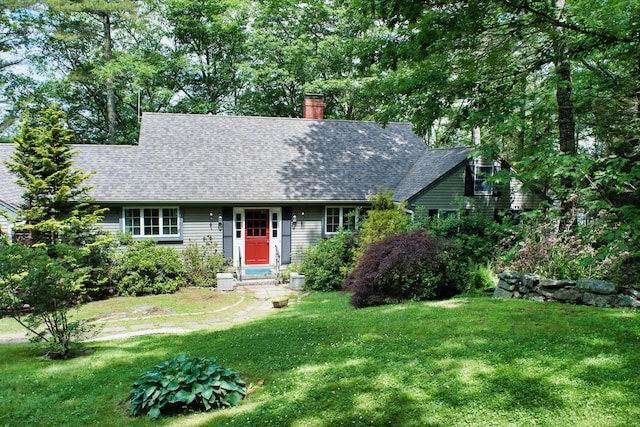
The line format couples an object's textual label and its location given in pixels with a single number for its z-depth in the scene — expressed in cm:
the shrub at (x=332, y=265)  1370
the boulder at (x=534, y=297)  803
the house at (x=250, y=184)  1501
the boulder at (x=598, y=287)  719
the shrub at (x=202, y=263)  1428
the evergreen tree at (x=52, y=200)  1150
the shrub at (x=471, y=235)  1027
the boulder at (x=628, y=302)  695
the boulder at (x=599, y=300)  716
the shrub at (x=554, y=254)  787
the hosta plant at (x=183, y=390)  442
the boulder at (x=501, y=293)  864
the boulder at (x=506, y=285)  855
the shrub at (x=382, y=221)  1260
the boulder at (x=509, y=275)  850
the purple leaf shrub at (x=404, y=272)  920
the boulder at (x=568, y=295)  758
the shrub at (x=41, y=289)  673
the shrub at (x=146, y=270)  1295
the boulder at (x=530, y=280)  812
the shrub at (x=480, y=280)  934
